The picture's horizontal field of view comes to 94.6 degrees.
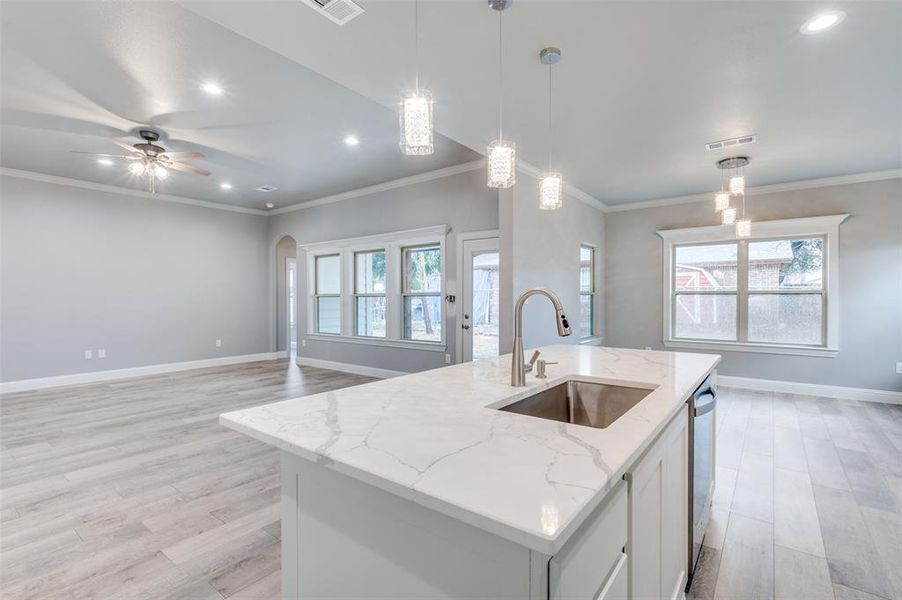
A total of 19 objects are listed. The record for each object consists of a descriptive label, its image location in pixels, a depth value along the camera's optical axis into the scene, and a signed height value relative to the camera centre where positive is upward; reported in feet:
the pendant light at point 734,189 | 12.72 +3.28
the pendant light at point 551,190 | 8.71 +2.23
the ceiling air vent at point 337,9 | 6.61 +4.65
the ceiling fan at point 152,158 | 13.78 +4.72
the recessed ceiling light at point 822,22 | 7.14 +4.82
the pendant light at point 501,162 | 7.21 +2.32
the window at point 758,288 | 17.21 +0.36
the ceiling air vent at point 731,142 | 12.61 +4.77
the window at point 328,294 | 23.54 +0.09
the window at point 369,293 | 21.38 +0.13
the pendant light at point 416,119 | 5.99 +2.56
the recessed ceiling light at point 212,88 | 10.66 +5.39
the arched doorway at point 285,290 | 27.12 +0.37
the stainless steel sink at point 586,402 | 5.89 -1.58
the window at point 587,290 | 20.22 +0.28
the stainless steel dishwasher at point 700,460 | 6.00 -2.56
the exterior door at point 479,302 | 17.28 -0.27
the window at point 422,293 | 19.04 +0.12
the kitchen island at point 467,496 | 2.53 -1.31
